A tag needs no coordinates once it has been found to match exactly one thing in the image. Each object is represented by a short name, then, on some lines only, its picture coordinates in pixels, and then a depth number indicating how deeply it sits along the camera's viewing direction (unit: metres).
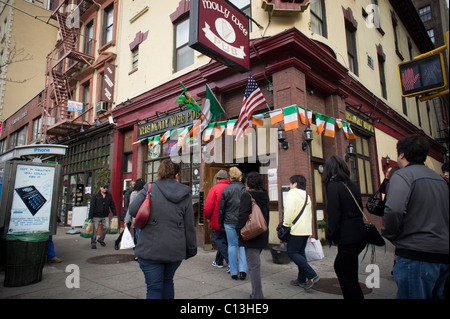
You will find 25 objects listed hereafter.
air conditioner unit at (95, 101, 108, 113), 13.52
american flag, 7.14
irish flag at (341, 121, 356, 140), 8.71
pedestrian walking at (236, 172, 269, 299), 3.80
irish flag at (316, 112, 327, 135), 7.70
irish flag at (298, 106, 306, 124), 7.17
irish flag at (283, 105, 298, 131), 6.90
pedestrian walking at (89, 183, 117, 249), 8.34
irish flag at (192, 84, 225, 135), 8.59
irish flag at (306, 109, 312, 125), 7.52
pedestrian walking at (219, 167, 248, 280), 5.18
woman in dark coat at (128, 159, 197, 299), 2.97
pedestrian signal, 2.86
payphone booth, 4.81
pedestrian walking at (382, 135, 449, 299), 2.25
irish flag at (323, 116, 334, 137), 8.00
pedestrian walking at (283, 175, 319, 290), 4.41
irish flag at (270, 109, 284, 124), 7.16
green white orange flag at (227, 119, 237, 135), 7.96
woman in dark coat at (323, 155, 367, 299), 3.17
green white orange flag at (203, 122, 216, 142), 8.78
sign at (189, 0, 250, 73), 6.25
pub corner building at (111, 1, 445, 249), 7.38
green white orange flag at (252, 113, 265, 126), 7.62
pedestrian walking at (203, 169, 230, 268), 5.63
